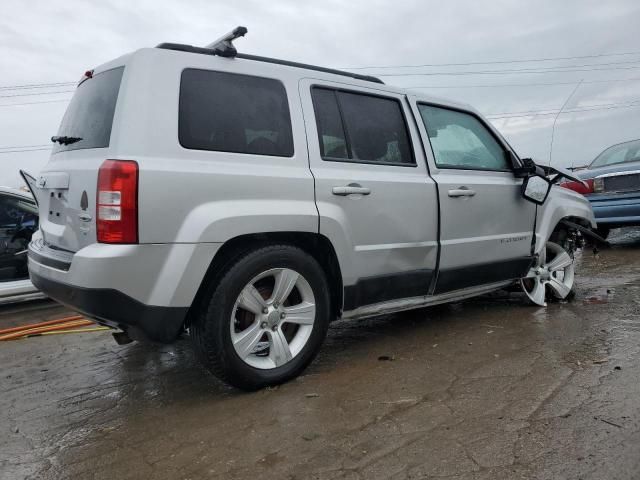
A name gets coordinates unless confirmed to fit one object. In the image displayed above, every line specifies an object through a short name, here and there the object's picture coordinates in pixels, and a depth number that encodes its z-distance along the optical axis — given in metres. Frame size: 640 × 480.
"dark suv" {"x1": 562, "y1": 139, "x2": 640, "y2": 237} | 7.50
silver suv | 2.71
